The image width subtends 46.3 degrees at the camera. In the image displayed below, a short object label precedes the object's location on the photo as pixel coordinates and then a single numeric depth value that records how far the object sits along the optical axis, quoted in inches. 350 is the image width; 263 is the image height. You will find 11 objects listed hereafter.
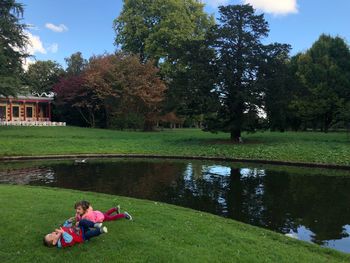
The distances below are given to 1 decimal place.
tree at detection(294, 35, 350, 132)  1731.1
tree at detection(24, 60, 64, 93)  2626.7
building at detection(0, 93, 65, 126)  2206.0
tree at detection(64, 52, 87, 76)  2754.9
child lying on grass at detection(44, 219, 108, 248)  259.1
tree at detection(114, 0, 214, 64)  1963.6
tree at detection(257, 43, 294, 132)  1169.4
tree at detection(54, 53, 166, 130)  1759.4
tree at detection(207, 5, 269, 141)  1185.4
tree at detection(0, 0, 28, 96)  1339.8
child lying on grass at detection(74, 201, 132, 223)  288.0
